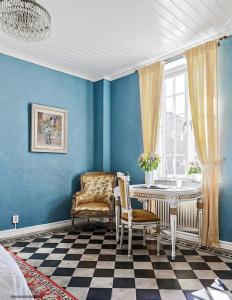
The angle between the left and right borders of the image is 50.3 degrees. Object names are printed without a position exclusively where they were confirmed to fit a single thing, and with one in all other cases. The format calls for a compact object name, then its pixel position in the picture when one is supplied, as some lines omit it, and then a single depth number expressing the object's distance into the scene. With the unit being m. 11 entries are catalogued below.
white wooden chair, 3.15
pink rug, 2.13
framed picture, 4.25
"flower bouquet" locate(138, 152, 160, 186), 3.93
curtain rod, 3.40
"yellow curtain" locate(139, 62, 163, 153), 4.17
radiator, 3.65
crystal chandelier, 2.32
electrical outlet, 3.94
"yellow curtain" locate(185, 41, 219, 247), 3.37
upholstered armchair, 4.21
